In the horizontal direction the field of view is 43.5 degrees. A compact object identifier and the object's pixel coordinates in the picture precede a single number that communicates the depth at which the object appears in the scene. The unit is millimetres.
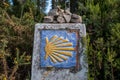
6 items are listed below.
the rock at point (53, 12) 2362
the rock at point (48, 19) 2338
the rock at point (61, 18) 2341
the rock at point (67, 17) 2344
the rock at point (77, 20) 2336
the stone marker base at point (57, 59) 2209
